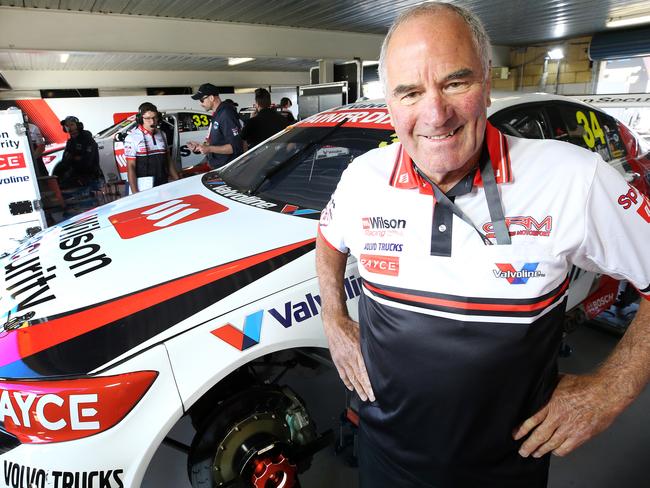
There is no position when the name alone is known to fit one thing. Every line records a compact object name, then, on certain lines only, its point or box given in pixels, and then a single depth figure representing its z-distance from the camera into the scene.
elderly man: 0.82
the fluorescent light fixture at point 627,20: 9.25
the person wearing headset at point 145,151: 5.15
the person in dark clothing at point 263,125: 4.79
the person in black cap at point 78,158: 6.54
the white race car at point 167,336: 1.12
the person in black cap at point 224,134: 4.44
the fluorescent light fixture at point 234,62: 15.03
